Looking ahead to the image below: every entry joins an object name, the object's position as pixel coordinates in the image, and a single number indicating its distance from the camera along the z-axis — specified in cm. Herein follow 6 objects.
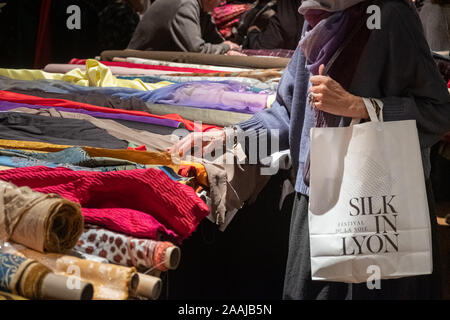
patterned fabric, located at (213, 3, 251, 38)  513
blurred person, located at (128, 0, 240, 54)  408
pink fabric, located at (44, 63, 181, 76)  325
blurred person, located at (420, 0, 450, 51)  364
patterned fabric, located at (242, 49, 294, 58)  388
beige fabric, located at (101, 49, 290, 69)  342
